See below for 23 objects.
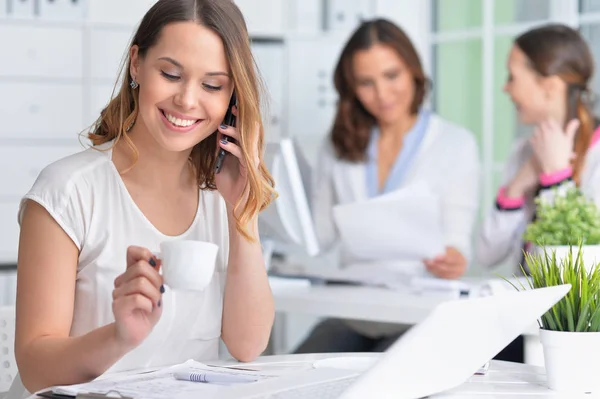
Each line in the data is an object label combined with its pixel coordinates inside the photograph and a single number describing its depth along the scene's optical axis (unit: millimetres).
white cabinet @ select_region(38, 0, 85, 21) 3875
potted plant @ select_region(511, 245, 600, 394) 1385
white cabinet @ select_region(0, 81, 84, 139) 3807
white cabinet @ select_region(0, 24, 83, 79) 3797
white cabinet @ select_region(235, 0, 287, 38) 4289
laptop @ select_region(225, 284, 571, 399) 1169
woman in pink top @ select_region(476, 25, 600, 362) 3115
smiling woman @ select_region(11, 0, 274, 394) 1608
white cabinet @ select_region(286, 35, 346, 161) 4391
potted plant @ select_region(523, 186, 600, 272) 2092
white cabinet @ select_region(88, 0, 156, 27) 3980
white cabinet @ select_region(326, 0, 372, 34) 4496
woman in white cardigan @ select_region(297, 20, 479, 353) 3277
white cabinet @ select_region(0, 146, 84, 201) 3809
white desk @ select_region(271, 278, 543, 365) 2426
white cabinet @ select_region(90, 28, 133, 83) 3992
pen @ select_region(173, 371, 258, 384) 1383
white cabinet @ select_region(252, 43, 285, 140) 4297
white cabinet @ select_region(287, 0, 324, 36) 4402
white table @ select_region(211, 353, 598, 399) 1371
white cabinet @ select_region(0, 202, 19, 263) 3824
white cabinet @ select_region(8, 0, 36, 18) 3807
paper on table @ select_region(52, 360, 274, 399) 1232
